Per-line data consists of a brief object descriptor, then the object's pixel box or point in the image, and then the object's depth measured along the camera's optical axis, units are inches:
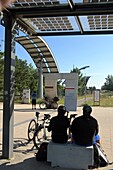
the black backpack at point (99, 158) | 213.3
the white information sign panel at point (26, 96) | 1261.3
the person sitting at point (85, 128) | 206.2
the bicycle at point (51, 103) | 969.2
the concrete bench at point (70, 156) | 205.6
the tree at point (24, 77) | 1923.5
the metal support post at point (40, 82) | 1599.7
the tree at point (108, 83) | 5078.7
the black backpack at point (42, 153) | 231.1
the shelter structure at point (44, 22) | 210.7
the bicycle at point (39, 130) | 279.4
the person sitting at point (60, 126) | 219.6
